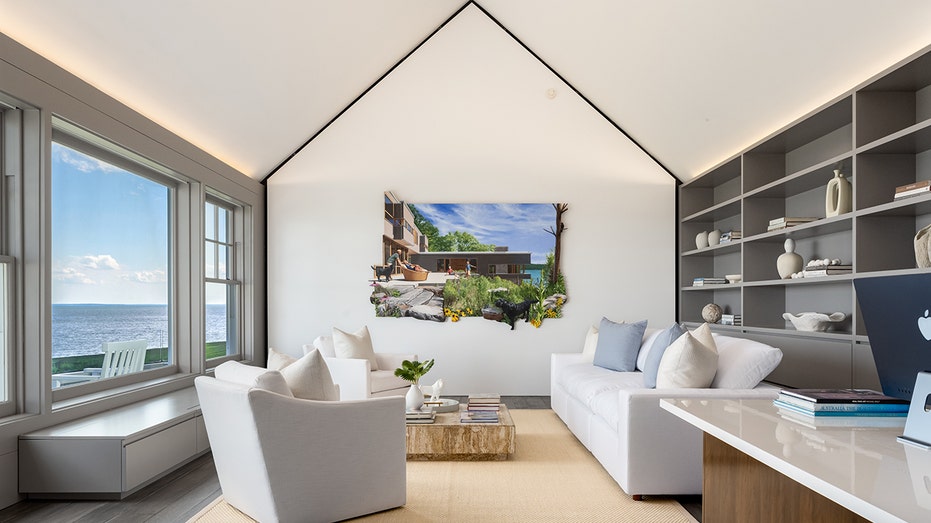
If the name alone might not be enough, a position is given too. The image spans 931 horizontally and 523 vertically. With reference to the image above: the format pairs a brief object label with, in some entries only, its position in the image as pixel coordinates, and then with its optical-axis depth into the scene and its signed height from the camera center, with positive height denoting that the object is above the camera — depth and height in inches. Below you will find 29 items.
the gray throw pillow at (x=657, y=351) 162.7 -22.8
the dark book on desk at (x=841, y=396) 73.6 -15.6
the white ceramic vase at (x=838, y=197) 166.5 +17.0
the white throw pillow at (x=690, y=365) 145.7 -23.2
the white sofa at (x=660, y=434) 136.4 -36.6
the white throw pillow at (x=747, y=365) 141.3 -22.7
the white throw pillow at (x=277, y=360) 130.3 -20.2
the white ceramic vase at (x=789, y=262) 194.7 +0.1
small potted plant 179.2 -32.2
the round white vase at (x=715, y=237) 250.6 +9.6
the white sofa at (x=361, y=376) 211.2 -38.9
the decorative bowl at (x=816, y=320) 171.9 -15.6
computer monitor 63.4 -6.4
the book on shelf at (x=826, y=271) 164.5 -2.2
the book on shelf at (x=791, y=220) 187.7 +12.3
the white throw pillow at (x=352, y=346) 225.9 -29.7
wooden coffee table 169.9 -46.4
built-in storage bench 134.3 -41.6
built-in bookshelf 150.7 +13.8
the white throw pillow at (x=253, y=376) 111.7 -21.0
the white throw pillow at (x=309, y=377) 119.9 -21.5
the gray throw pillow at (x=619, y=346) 210.7 -27.6
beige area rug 128.7 -50.8
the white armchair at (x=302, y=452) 111.2 -34.8
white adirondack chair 181.2 -28.1
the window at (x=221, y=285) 246.1 -9.8
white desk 42.8 -16.6
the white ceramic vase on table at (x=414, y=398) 179.0 -37.6
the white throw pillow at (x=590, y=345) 235.1 -30.4
